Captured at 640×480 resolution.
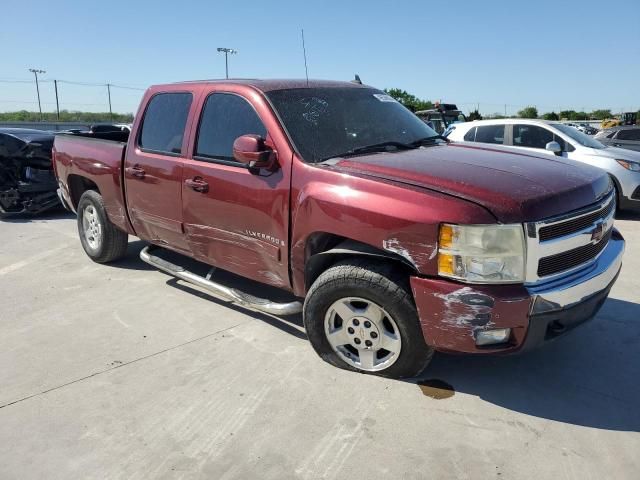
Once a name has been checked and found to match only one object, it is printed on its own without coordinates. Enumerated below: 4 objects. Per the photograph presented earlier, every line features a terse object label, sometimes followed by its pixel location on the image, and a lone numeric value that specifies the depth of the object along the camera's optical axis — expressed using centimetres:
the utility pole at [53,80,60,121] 4592
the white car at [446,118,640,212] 809
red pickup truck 270
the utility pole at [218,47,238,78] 4494
